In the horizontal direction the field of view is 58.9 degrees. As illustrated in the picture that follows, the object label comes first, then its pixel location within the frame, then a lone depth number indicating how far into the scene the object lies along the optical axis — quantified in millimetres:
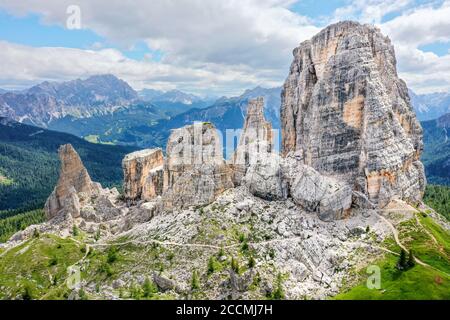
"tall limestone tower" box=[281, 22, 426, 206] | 124562
